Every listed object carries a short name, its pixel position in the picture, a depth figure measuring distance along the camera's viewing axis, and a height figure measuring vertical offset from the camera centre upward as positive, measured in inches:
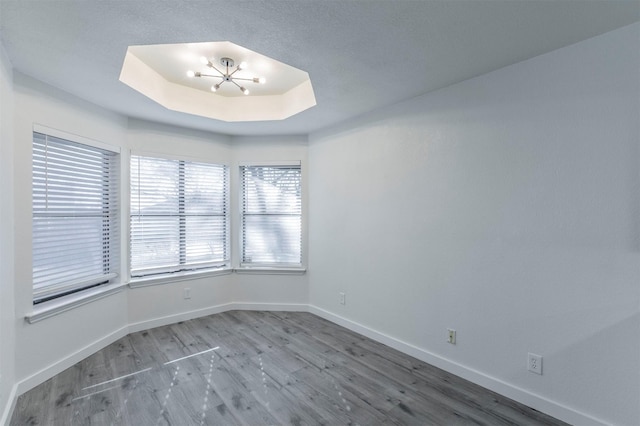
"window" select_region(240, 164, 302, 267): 162.4 -1.9
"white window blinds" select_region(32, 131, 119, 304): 97.0 -1.6
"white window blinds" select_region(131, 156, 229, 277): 136.0 -2.3
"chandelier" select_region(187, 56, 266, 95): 102.7 +51.9
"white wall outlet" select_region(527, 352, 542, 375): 81.0 -42.9
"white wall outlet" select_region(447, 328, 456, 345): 99.7 -43.1
